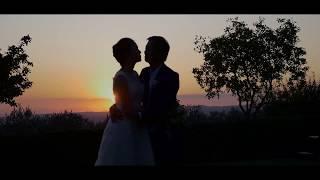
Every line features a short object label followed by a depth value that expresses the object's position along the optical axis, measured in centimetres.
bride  475
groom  443
